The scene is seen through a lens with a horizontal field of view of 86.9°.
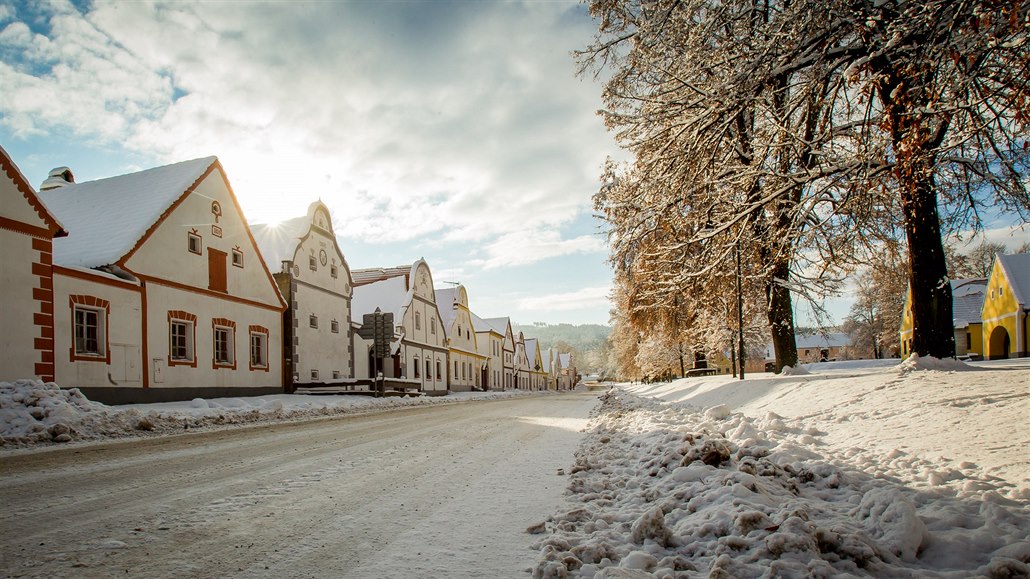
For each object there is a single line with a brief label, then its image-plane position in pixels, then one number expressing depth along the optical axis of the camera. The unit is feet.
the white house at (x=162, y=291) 47.57
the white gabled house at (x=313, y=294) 78.54
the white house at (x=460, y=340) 152.87
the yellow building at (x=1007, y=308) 106.73
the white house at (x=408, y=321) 111.34
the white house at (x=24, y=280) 39.73
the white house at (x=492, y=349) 194.18
